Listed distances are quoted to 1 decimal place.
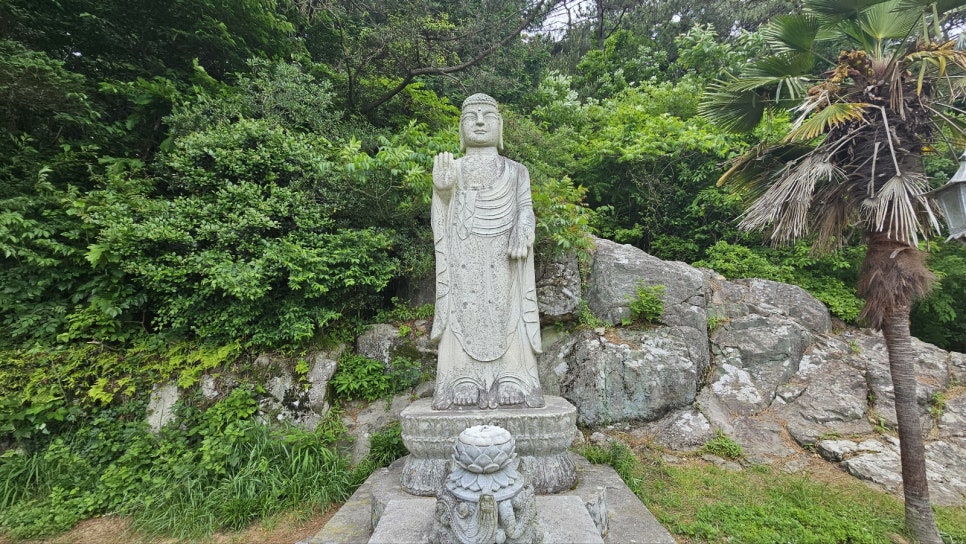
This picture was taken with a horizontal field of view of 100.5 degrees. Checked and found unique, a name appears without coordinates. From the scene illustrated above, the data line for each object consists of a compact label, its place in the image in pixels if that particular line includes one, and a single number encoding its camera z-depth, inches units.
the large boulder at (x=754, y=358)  205.0
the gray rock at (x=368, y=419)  179.6
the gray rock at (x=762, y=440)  178.9
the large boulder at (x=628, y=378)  192.5
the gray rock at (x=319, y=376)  187.0
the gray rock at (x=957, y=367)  206.8
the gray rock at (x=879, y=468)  160.9
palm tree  135.6
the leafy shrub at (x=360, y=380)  191.8
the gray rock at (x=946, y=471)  155.6
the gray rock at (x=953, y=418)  184.5
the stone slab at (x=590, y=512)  103.0
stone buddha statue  137.9
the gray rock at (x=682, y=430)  184.9
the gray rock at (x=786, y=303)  231.9
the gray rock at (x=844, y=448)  175.3
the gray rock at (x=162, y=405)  175.5
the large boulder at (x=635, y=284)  216.5
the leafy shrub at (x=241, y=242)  174.6
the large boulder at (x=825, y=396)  190.5
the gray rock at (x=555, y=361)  201.0
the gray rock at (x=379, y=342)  205.3
